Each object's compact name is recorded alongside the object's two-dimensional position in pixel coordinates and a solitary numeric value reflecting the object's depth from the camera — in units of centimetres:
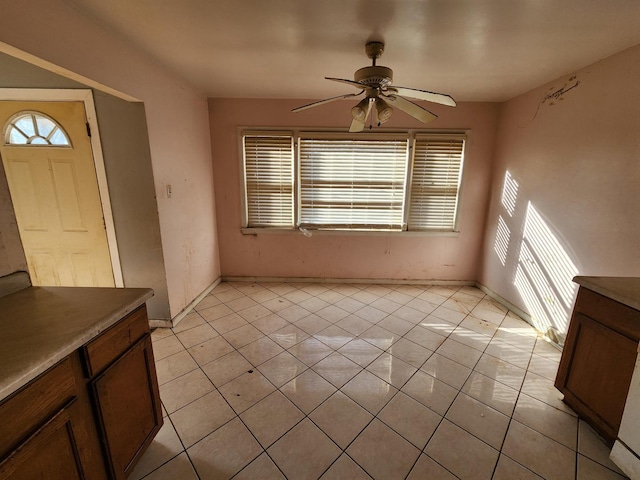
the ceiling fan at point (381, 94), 173
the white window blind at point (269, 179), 337
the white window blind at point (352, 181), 336
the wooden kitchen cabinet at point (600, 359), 137
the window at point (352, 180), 335
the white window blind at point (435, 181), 333
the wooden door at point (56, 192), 216
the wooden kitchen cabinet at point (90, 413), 78
